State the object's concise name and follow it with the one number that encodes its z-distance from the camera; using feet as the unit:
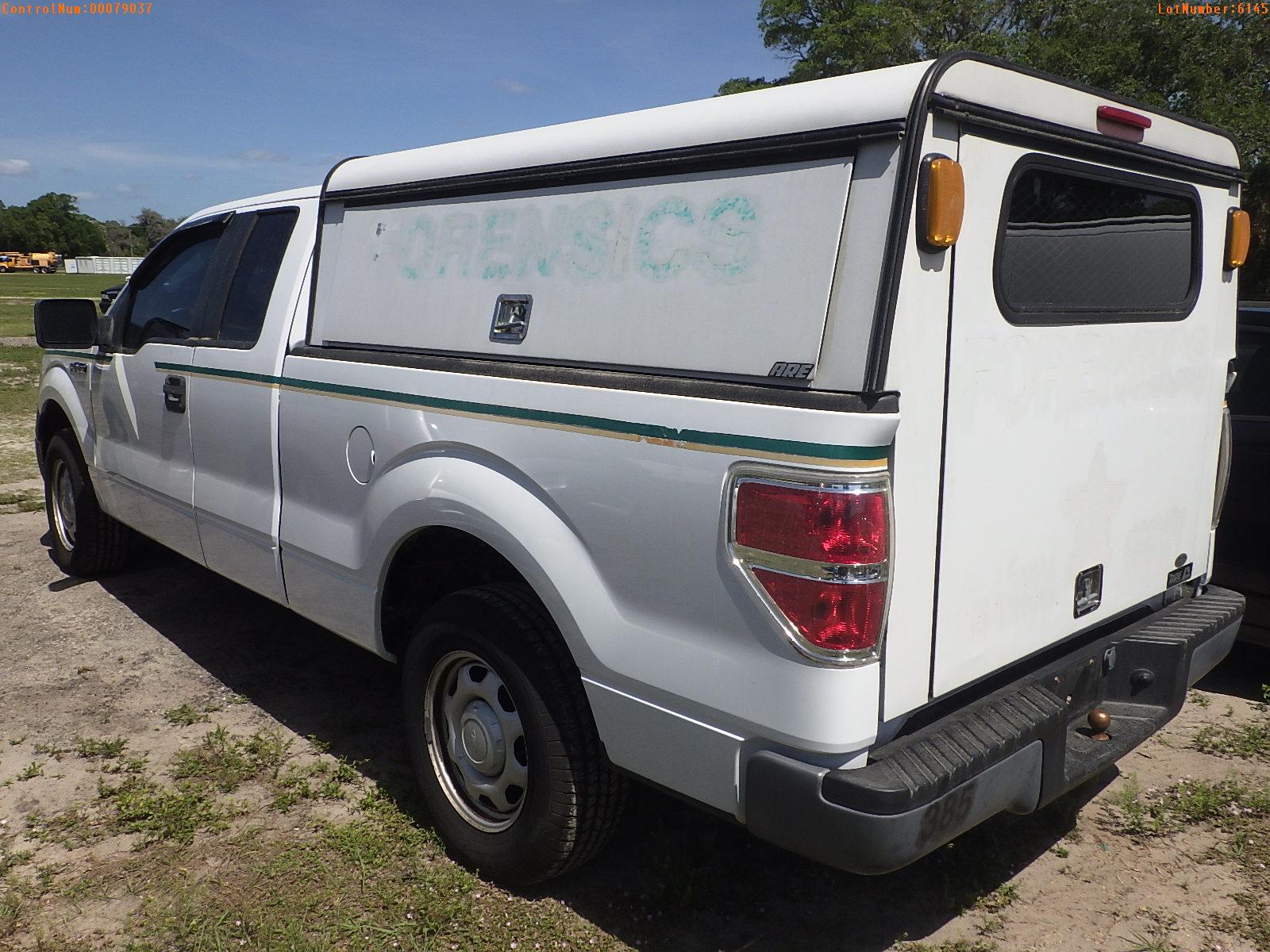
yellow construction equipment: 380.37
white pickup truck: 6.99
